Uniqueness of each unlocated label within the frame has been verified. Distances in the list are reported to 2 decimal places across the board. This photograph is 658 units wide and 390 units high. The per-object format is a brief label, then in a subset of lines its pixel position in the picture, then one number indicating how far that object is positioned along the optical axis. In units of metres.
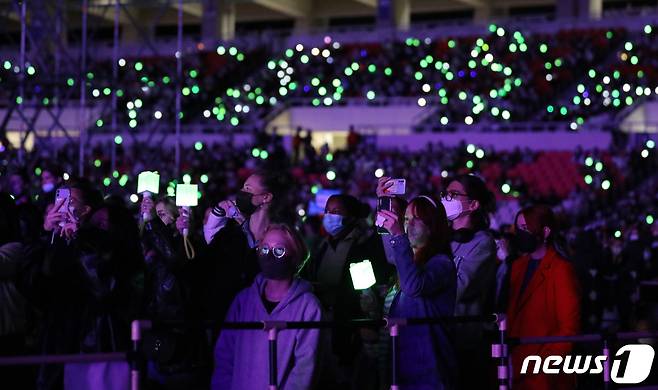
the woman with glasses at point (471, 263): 14.59
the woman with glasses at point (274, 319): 12.78
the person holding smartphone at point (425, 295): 13.20
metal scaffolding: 37.87
